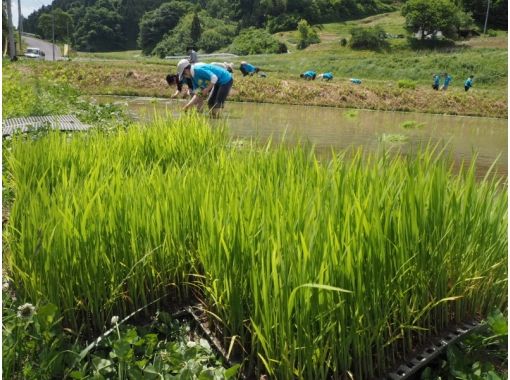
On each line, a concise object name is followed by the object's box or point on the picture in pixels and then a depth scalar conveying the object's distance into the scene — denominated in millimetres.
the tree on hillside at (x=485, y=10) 60684
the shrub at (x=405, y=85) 20728
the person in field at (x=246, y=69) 21281
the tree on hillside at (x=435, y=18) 54531
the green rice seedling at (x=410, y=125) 9719
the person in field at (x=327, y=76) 25062
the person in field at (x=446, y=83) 23695
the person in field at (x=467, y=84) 22216
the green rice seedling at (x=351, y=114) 11480
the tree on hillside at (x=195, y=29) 76688
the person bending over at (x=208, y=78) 7336
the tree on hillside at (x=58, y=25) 81438
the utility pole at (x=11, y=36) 17453
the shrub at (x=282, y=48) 59566
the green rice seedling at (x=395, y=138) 7121
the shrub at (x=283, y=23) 75500
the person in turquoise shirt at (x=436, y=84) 22141
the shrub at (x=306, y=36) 60691
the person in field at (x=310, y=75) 24492
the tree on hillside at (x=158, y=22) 83375
